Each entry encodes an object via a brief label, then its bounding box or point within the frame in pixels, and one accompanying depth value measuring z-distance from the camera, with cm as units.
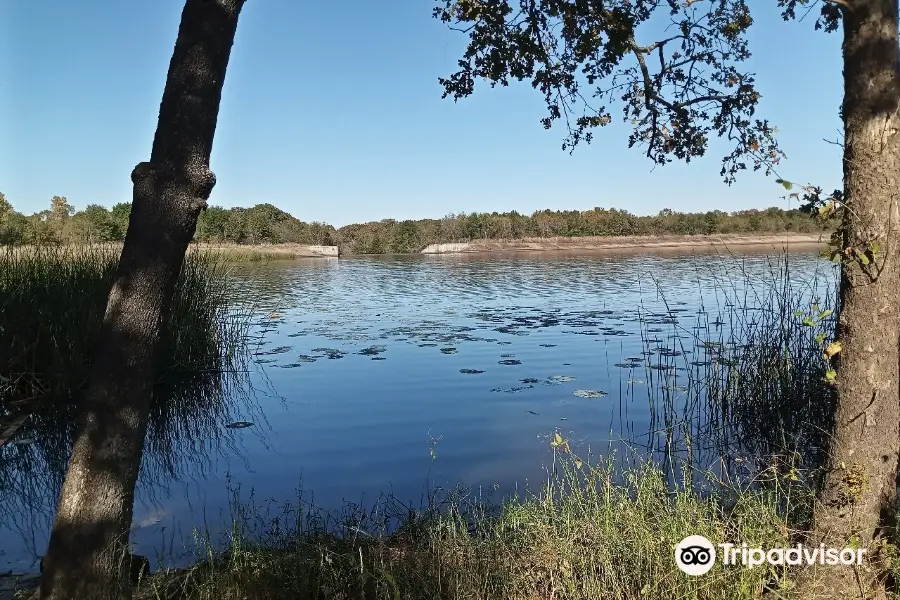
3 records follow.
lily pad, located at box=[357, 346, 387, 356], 1039
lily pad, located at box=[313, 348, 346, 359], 1030
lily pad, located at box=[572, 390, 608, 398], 720
